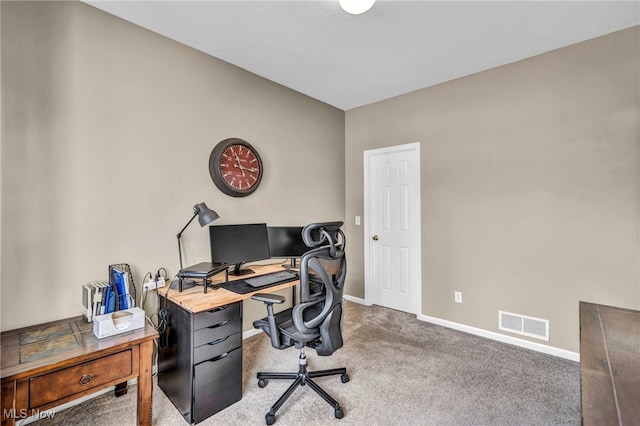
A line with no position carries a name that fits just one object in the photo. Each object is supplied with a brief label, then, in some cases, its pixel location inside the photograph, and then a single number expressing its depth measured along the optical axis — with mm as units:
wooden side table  1292
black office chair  1790
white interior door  3521
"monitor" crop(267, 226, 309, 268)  2879
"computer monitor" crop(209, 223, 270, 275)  2416
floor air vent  2658
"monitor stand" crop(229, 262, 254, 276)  2560
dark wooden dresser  822
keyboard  2268
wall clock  2645
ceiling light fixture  1835
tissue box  1600
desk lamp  2117
